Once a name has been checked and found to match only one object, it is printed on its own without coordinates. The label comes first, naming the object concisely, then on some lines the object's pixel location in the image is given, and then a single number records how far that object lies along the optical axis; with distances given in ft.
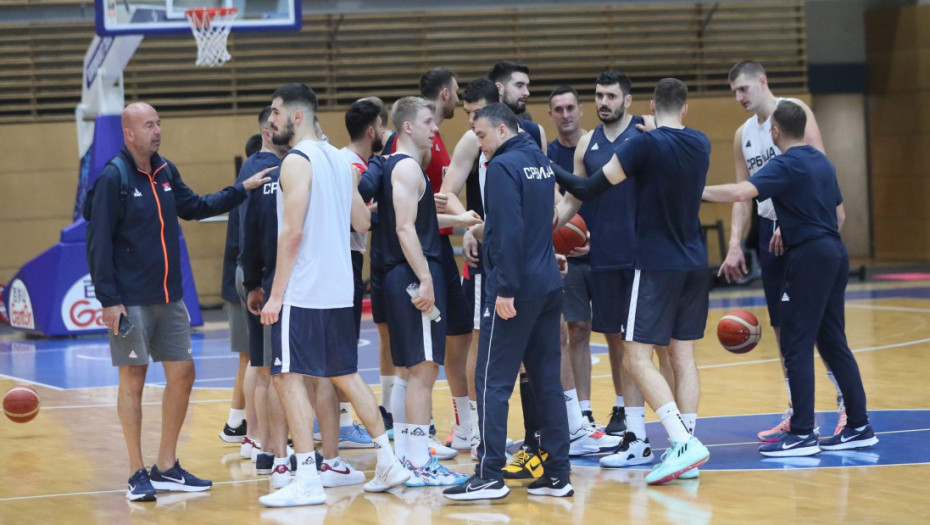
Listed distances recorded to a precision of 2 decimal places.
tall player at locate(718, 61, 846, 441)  47.37
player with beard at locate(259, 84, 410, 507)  38.91
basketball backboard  78.38
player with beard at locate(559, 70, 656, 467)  46.11
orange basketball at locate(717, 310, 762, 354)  53.67
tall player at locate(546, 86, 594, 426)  49.44
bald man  40.37
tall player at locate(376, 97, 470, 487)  41.24
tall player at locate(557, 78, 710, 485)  41.24
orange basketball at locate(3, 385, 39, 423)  51.24
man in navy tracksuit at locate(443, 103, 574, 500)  38.11
